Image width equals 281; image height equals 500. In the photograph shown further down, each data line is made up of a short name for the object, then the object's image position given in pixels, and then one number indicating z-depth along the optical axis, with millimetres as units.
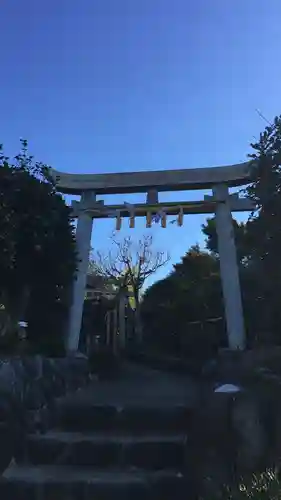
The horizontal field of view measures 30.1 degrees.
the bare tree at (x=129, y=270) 21266
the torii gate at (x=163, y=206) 12781
